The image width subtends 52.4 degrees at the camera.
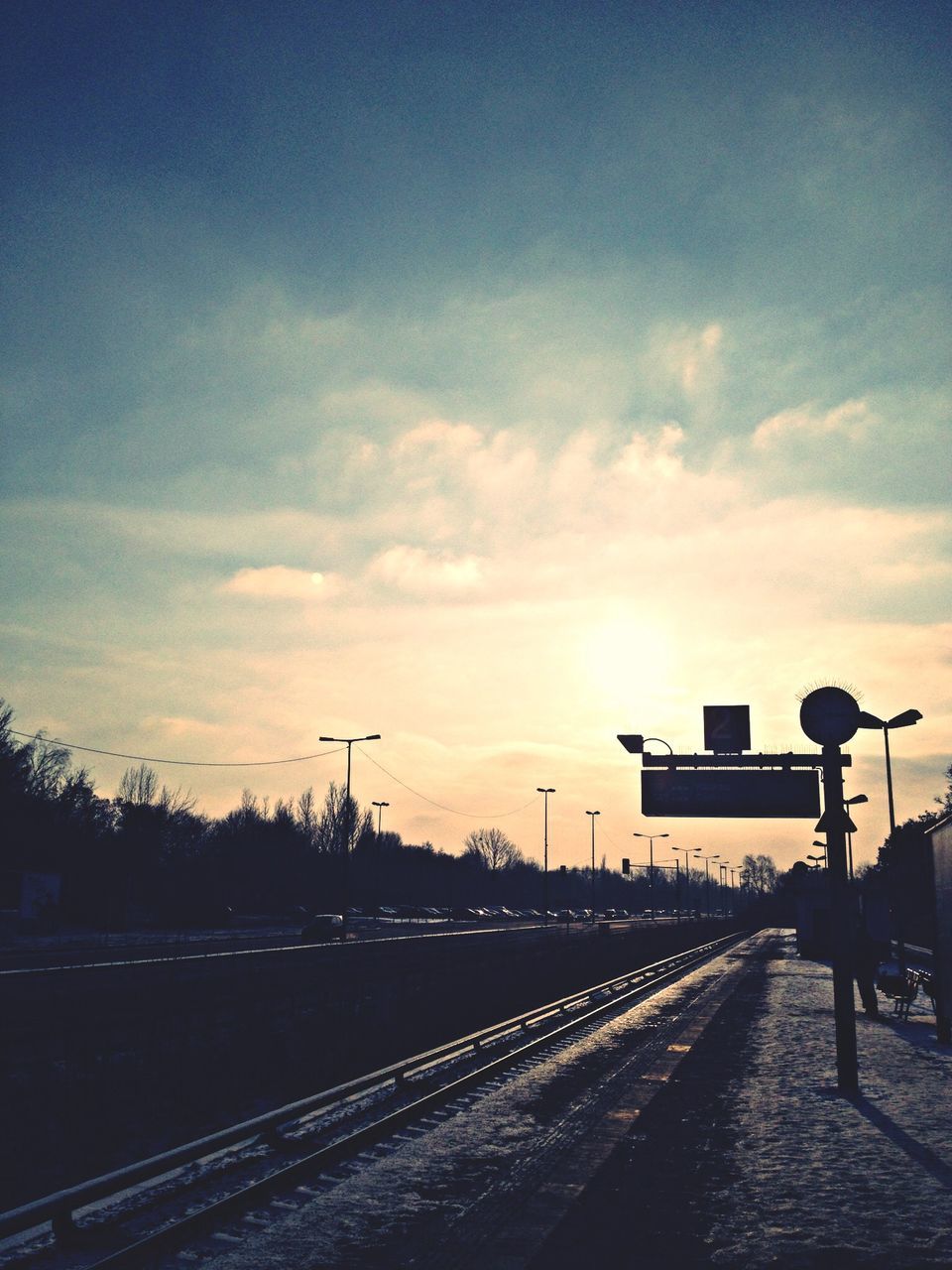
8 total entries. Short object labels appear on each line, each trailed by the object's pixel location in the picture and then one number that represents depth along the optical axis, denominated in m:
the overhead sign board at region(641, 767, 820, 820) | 26.59
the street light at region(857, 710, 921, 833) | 16.15
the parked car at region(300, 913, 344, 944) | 56.66
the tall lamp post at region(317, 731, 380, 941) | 51.07
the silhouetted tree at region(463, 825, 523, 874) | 184.57
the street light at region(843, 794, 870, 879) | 37.62
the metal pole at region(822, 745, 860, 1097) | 13.91
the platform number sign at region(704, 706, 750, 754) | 26.75
